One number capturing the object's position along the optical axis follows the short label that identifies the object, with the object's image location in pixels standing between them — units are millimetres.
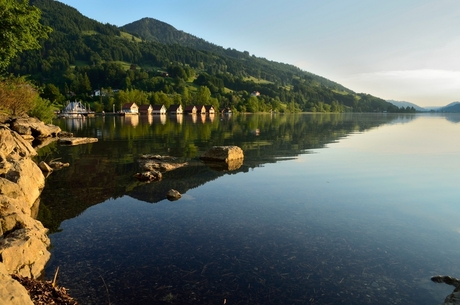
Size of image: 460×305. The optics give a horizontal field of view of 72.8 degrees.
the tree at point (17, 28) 30672
